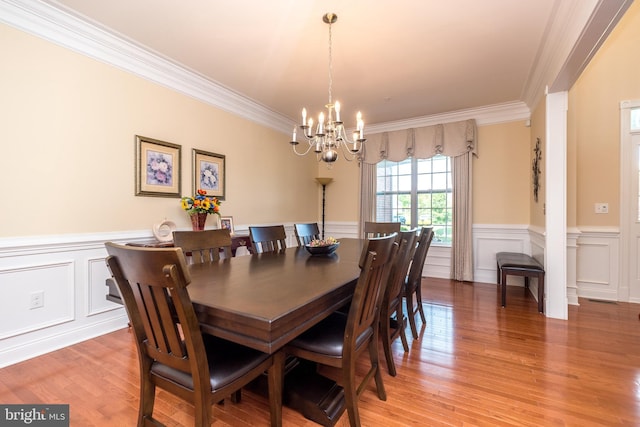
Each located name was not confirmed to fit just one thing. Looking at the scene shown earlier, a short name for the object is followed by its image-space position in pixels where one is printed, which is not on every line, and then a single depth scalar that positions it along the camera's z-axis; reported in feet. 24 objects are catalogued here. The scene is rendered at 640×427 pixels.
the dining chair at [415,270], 8.18
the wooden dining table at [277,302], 3.38
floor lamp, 18.29
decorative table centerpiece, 7.43
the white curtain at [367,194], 17.35
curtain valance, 14.69
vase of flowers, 10.18
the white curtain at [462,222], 14.58
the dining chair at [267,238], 8.65
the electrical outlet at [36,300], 7.30
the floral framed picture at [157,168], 9.45
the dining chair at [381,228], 10.75
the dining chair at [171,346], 3.30
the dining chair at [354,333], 4.32
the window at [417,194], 15.72
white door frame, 11.18
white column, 9.61
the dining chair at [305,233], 10.10
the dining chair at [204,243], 6.50
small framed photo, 12.08
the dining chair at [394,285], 6.28
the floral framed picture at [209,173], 11.27
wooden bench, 10.09
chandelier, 7.66
